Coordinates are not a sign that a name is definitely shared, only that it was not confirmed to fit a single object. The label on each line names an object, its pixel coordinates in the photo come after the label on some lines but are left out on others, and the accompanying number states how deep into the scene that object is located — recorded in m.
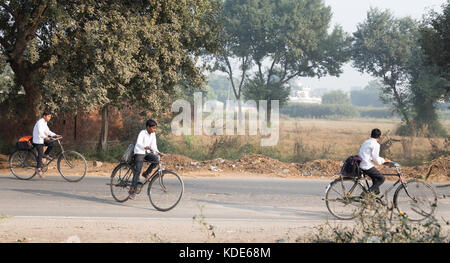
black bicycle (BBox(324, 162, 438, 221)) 9.90
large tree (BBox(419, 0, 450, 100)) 23.36
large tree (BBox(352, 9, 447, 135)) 41.00
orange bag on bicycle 14.78
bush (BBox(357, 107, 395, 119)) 121.71
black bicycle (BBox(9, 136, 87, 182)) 14.41
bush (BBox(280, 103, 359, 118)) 124.38
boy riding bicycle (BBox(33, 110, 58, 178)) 14.22
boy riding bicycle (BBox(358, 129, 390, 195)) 10.03
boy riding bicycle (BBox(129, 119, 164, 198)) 10.73
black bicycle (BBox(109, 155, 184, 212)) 10.35
